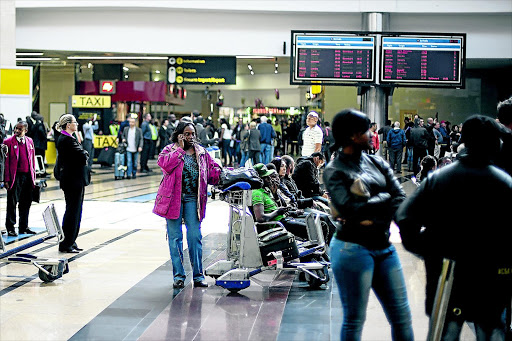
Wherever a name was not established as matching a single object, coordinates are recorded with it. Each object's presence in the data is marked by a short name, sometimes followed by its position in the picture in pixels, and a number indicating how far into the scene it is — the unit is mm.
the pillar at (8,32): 18469
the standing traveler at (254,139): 22766
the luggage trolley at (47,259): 7148
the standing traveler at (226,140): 27156
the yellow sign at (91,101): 27156
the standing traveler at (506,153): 4449
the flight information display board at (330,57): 15977
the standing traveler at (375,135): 18075
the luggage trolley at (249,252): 6758
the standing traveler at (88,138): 21134
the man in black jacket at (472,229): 3490
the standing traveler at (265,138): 23328
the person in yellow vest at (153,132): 23867
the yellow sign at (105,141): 25594
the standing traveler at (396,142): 23016
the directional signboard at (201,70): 19297
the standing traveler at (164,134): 24788
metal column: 18156
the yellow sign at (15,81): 17719
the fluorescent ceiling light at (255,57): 19250
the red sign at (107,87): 29406
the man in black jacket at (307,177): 9070
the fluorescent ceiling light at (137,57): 20914
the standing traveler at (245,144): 23000
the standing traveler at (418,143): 21906
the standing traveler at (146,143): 23402
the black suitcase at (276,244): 6809
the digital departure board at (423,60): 15875
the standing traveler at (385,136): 19741
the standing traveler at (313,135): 12125
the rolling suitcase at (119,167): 20766
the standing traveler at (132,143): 20547
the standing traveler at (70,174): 8828
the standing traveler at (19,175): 10109
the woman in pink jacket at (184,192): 6941
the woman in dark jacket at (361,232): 3678
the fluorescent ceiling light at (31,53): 21422
